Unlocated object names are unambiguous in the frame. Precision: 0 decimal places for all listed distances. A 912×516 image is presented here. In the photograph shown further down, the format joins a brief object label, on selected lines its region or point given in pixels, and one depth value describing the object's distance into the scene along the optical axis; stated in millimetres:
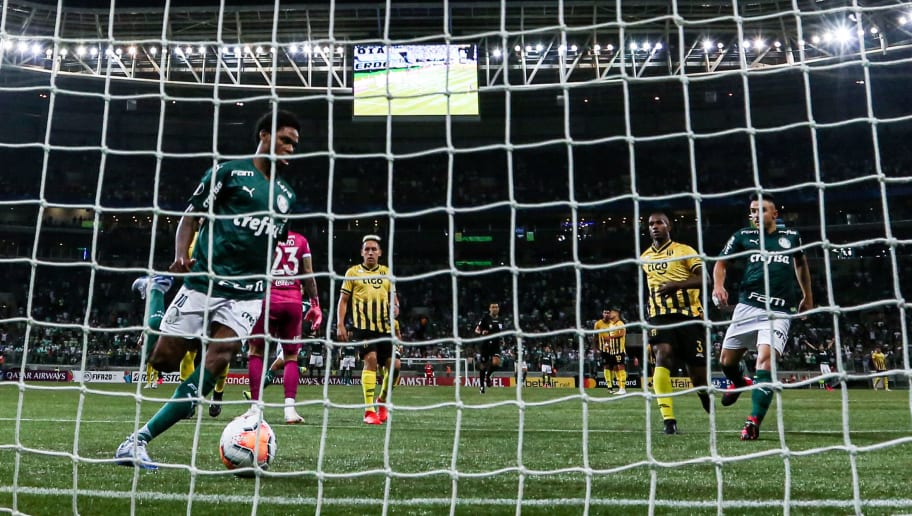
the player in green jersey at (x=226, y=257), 3998
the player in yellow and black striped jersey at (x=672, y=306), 6496
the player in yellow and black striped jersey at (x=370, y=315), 7641
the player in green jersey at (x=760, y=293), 5980
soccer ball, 3740
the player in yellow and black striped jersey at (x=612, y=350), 14727
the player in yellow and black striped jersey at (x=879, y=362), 21516
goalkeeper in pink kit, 6707
